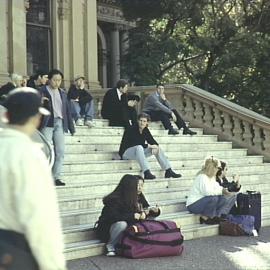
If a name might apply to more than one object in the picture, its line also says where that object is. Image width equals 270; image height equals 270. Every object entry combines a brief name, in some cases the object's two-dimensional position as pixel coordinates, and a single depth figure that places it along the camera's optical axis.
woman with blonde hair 9.21
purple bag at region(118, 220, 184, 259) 7.27
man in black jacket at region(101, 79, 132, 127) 11.94
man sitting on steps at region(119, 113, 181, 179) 10.79
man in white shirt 2.98
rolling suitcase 9.39
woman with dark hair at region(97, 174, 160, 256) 7.45
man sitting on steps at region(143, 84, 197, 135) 13.38
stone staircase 8.10
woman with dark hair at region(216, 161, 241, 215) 9.38
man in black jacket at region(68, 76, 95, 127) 12.88
